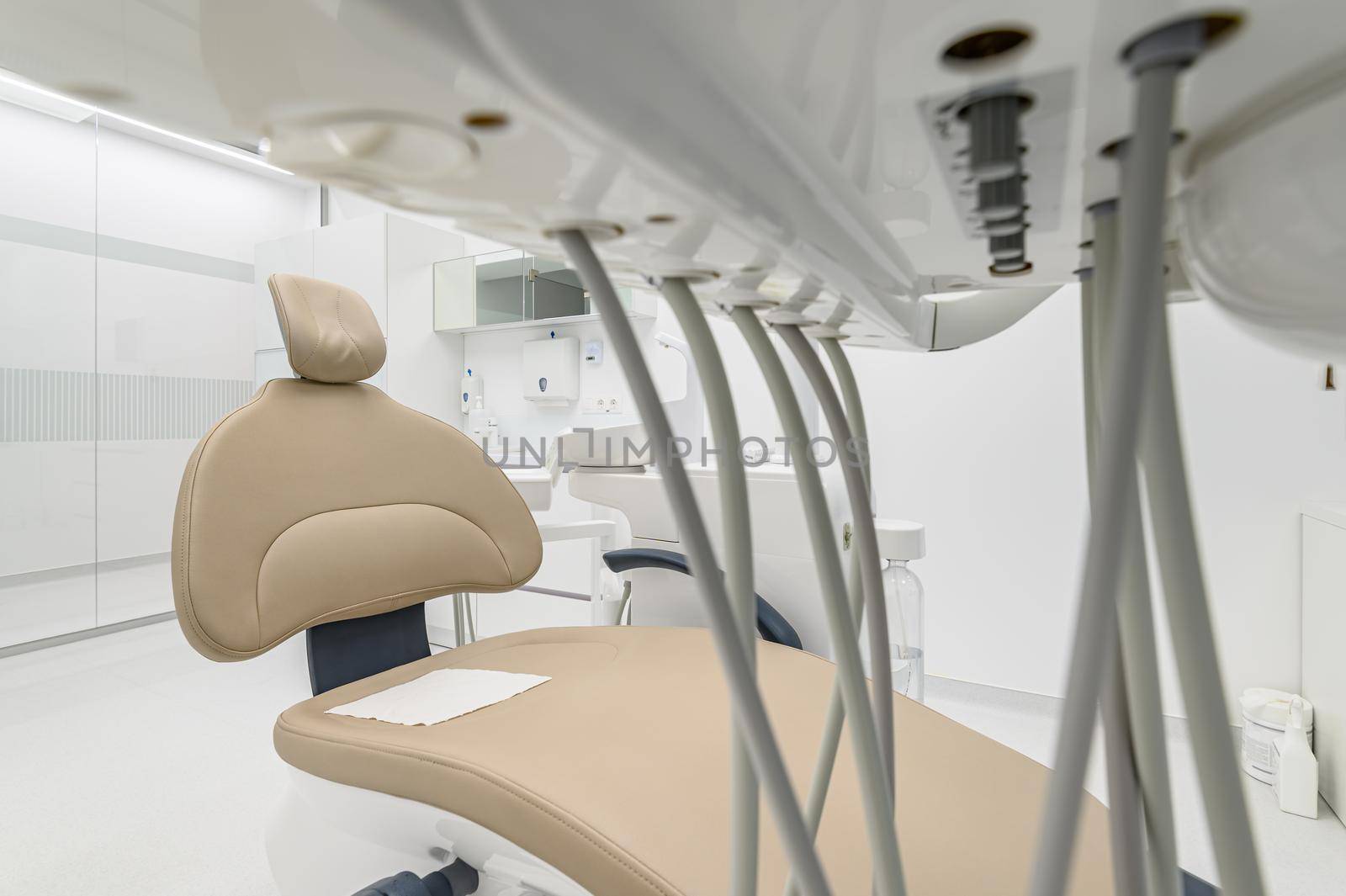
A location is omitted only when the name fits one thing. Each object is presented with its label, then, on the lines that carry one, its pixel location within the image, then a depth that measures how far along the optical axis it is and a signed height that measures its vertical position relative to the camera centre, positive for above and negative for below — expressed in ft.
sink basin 5.64 -0.49
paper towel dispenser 11.00 +1.07
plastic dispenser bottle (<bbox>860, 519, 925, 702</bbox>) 4.45 -1.59
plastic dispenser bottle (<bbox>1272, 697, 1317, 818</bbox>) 5.14 -2.57
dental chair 2.12 -1.27
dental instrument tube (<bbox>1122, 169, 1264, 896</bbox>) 0.61 -0.18
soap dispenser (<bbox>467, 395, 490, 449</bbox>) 12.02 +0.19
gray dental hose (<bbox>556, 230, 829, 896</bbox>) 0.70 -0.13
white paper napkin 2.98 -1.30
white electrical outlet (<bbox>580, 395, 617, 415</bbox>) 10.86 +0.49
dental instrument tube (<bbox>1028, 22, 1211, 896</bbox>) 0.49 +0.06
